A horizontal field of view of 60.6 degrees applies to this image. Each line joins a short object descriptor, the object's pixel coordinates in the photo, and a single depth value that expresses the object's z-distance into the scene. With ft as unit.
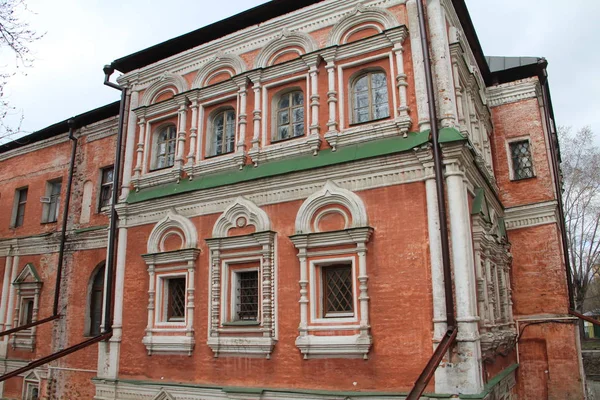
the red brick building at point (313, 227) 26.94
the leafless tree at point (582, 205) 89.51
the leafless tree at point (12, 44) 22.17
